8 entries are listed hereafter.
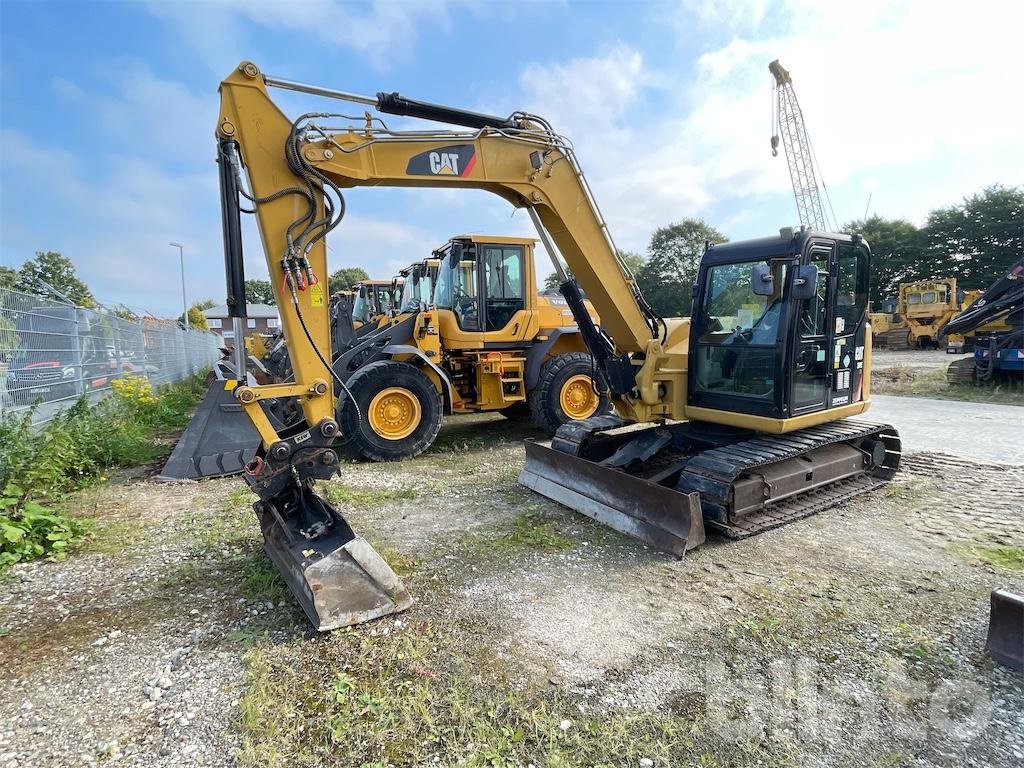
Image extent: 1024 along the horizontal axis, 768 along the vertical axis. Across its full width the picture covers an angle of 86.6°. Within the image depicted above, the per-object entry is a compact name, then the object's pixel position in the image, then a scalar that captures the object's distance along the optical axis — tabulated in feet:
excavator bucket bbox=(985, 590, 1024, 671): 8.18
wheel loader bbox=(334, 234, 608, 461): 21.95
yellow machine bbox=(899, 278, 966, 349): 76.59
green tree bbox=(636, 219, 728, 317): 149.28
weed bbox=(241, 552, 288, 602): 10.71
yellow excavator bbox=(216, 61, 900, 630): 10.94
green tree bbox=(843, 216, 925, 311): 119.85
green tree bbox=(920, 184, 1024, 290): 107.76
